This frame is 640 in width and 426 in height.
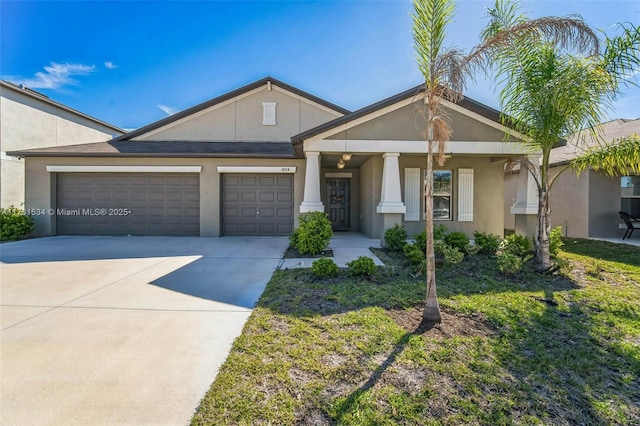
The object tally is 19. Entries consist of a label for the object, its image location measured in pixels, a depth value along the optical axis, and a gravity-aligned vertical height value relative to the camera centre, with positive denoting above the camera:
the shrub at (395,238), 8.36 -0.82
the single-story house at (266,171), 8.71 +1.41
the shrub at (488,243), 7.98 -0.92
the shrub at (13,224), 10.55 -0.60
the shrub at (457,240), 7.83 -0.83
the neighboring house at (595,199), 11.05 +0.39
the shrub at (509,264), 6.01 -1.12
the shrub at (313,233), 7.98 -0.68
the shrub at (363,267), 5.83 -1.15
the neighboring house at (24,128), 12.73 +3.98
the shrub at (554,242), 7.20 -0.80
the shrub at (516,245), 6.99 -0.89
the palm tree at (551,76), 5.43 +2.61
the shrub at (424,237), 7.54 -0.75
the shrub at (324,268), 5.78 -1.17
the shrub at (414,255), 6.55 -1.04
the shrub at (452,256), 6.36 -1.02
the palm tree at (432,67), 3.71 +1.92
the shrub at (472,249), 7.57 -1.03
